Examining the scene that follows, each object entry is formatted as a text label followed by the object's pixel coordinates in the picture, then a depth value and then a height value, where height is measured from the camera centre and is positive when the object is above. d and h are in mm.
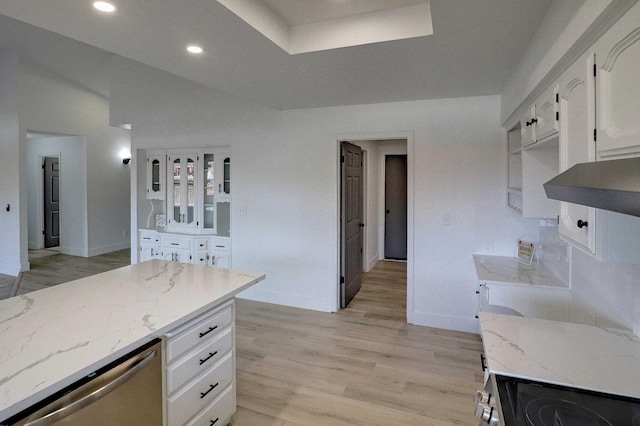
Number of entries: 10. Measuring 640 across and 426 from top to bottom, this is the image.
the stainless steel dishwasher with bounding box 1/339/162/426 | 1077 -682
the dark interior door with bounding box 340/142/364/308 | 4199 -210
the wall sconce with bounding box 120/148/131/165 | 7627 +1093
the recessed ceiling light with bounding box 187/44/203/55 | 2209 +1011
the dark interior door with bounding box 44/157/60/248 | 7676 +61
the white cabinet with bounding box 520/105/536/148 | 2213 +530
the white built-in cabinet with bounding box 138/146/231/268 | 4715 -5
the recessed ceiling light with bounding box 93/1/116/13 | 1668 +976
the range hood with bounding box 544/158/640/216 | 740 +47
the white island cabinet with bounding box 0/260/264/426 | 1123 -516
